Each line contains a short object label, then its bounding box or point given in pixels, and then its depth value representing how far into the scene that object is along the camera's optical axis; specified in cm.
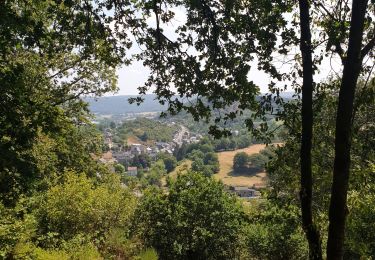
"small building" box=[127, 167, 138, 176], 13736
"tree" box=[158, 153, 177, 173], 14212
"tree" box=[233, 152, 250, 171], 12812
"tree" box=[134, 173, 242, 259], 1703
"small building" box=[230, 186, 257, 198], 10016
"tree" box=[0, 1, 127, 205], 660
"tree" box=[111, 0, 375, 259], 486
